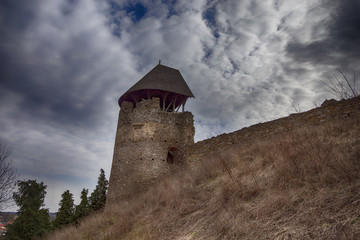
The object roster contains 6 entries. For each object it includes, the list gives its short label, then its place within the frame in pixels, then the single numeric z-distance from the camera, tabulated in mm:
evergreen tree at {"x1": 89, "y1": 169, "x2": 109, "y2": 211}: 17875
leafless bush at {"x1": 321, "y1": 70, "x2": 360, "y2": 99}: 5061
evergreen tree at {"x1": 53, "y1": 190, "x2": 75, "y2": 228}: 17822
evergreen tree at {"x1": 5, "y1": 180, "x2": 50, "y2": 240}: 14242
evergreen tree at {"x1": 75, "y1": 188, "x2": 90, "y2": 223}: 17322
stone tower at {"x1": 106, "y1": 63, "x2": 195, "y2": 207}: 12078
